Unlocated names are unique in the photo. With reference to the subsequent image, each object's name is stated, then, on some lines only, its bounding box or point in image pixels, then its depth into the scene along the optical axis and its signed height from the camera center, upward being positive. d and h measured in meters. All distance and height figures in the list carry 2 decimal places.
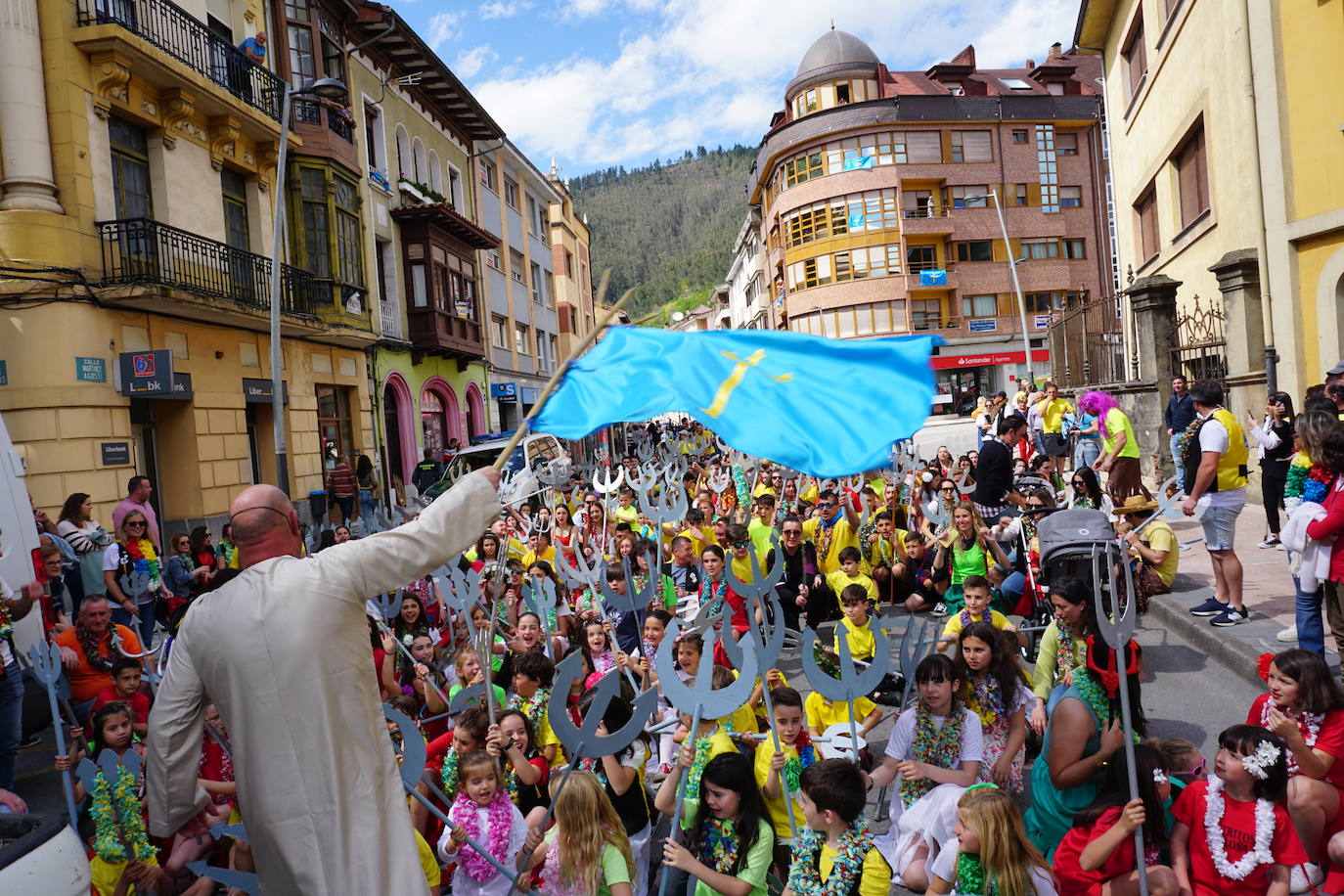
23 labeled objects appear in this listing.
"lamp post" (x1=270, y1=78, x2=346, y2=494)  14.11 +2.94
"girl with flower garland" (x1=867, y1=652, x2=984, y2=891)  4.45 -1.64
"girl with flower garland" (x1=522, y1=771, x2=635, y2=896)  3.93 -1.66
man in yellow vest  7.57 -0.82
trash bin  19.38 -0.93
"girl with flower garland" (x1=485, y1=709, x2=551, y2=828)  4.70 -1.59
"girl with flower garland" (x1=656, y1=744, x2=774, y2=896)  3.90 -1.69
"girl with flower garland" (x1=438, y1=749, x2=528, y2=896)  4.28 -1.71
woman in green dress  4.31 -1.58
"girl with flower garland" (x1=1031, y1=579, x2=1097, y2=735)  4.76 -1.18
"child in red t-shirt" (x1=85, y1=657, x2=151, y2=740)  5.73 -1.29
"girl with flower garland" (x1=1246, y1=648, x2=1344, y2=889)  3.86 -1.45
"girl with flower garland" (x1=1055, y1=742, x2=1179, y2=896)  3.74 -1.77
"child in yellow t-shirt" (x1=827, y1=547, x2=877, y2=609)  8.61 -1.44
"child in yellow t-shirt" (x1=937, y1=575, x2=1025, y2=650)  6.31 -1.30
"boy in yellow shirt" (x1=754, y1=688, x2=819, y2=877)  4.62 -1.64
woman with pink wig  11.06 -0.75
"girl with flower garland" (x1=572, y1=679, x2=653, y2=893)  4.66 -1.71
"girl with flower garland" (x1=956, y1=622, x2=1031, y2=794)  4.79 -1.42
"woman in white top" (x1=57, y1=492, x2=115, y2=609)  8.86 -0.58
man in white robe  2.68 -0.70
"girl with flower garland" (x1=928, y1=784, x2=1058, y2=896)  3.55 -1.65
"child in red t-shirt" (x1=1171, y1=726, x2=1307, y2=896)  3.61 -1.67
